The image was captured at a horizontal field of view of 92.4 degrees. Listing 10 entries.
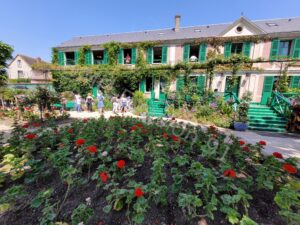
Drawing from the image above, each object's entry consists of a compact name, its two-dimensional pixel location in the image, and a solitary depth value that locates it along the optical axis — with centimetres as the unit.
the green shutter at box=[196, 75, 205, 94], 1151
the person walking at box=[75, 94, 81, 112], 1029
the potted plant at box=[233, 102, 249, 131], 661
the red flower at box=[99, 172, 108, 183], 146
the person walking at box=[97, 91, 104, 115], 1000
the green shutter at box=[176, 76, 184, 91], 1126
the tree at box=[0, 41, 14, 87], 1002
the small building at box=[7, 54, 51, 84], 3030
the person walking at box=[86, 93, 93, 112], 1065
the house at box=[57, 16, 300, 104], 1047
